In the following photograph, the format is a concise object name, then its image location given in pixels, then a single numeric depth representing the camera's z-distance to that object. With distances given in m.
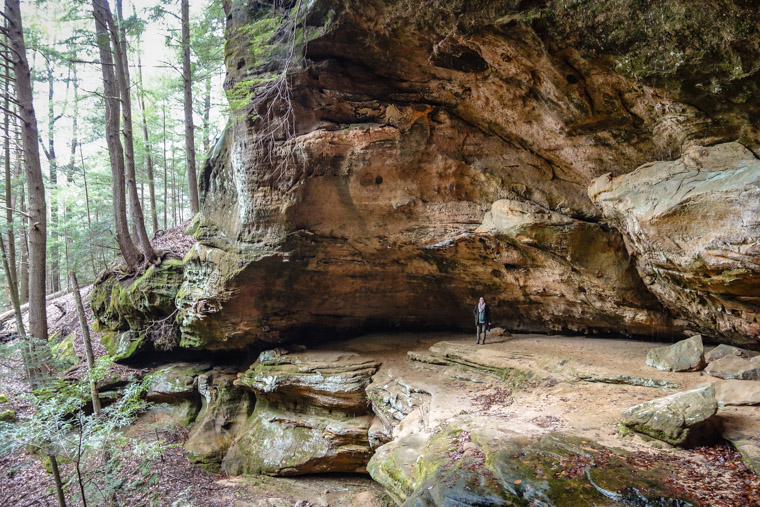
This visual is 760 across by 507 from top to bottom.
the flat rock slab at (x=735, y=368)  5.77
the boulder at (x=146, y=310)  12.69
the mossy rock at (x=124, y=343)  12.99
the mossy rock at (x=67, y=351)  12.81
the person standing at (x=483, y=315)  9.84
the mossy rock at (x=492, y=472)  3.72
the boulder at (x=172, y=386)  12.50
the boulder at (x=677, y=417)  4.43
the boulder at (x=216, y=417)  10.83
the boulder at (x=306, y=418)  9.73
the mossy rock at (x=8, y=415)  10.41
